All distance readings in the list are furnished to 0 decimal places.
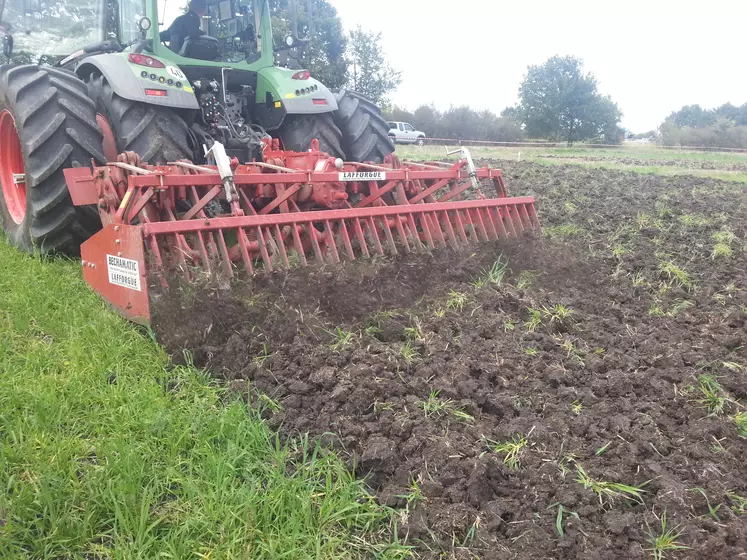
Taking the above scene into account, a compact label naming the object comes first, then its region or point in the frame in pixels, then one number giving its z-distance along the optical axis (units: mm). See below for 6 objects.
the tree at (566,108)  41688
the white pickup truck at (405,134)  28172
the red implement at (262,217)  2967
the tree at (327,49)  30797
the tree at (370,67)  36906
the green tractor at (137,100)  3965
